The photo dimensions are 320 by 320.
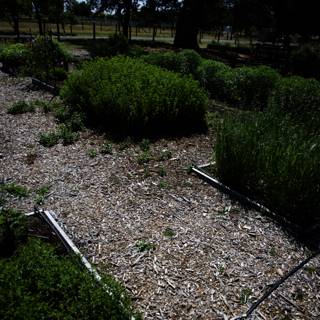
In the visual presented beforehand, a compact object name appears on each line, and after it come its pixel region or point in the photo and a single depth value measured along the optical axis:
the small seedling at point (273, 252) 3.87
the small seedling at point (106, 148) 6.18
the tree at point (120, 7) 28.45
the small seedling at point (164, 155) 6.00
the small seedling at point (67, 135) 6.60
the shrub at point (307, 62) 13.72
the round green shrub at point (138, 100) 6.96
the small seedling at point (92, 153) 6.05
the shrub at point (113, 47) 14.41
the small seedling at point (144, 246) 3.83
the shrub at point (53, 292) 2.32
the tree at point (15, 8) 22.38
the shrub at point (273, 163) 4.31
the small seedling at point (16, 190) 4.82
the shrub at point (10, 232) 3.60
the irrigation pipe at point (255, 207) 3.21
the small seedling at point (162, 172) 5.48
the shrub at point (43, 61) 10.98
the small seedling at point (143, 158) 5.86
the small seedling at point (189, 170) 5.62
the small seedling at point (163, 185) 5.12
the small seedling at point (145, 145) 6.34
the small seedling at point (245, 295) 3.26
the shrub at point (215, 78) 9.91
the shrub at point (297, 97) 7.26
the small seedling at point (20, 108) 8.16
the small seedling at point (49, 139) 6.50
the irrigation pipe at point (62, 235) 3.39
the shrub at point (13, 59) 12.67
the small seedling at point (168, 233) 4.08
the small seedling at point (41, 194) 4.66
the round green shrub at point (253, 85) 9.02
